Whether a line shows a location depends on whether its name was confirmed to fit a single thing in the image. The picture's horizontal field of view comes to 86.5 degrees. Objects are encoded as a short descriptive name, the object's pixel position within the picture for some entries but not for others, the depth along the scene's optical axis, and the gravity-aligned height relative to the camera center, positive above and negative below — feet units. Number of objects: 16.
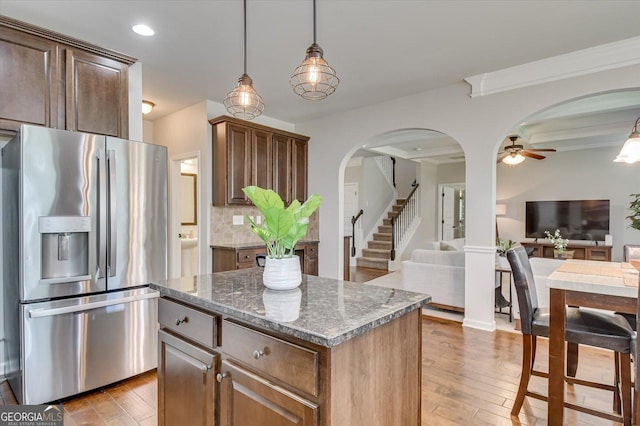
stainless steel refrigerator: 7.24 -1.11
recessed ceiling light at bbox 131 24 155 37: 8.91 +4.83
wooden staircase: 27.99 -3.43
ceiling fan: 17.80 +2.97
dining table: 5.74 -1.55
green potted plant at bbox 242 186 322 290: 4.86 -0.31
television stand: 21.90 -2.70
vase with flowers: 17.91 -1.95
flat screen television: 22.59 -0.56
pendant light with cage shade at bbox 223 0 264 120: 7.02 +2.39
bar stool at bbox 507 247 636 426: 6.07 -2.27
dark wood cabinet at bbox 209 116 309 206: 14.26 +2.29
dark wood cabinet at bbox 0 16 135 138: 7.54 +3.11
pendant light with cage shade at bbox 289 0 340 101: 5.65 +2.41
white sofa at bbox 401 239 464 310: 14.08 -2.81
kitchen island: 3.53 -1.76
